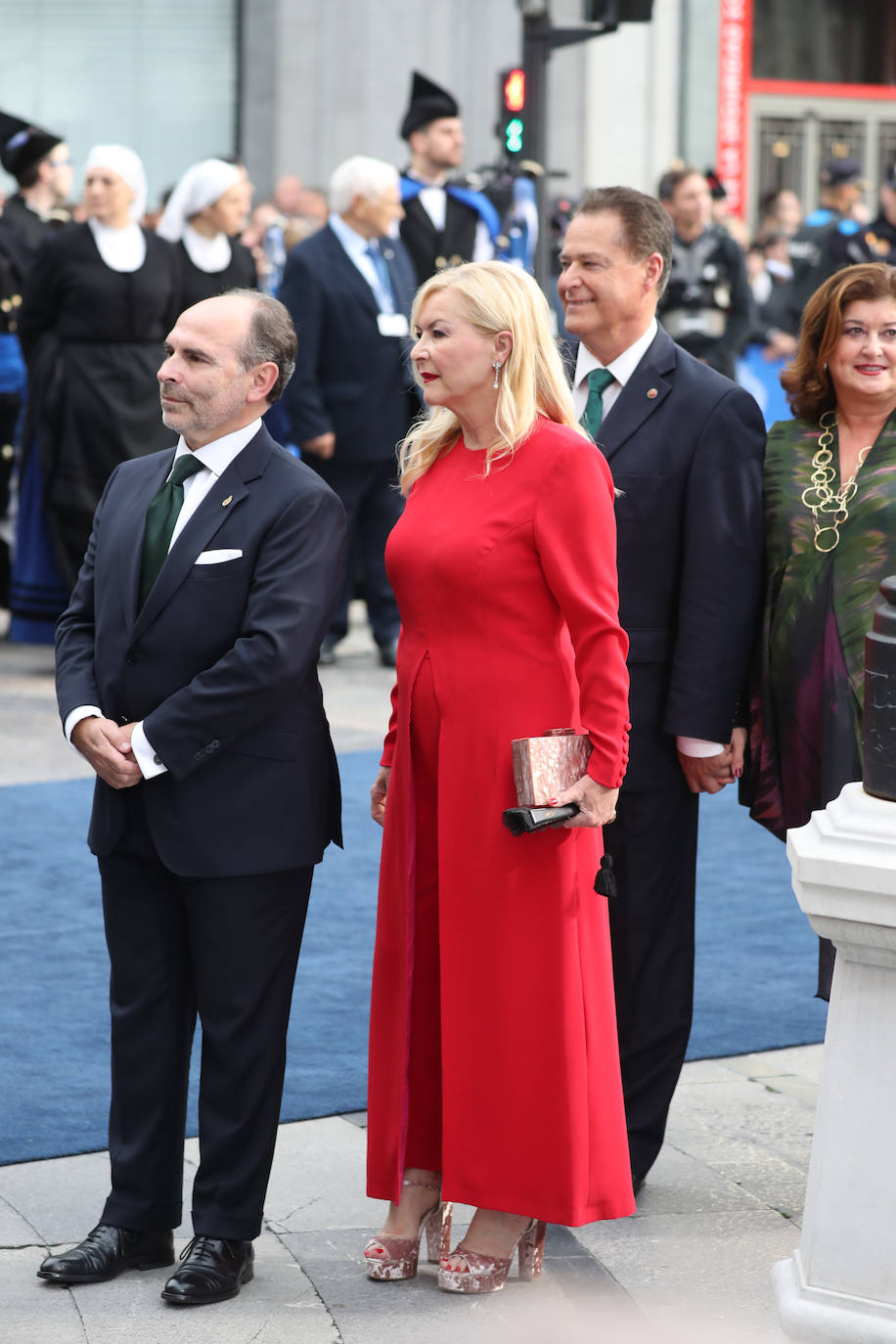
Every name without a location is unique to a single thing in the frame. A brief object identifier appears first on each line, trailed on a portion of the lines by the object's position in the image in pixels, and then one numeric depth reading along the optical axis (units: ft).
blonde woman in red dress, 23.11
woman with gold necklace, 26.02
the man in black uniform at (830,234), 84.01
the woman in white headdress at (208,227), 60.05
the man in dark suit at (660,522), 26.22
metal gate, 156.96
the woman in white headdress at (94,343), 58.17
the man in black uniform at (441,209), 66.14
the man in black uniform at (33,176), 69.44
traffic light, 67.26
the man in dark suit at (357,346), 59.04
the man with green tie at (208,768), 23.48
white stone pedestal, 18.76
